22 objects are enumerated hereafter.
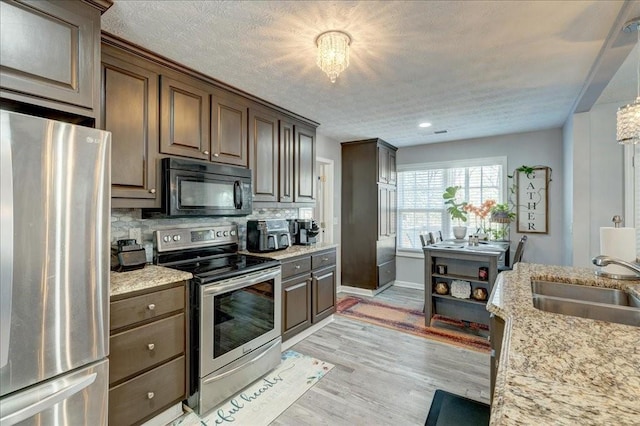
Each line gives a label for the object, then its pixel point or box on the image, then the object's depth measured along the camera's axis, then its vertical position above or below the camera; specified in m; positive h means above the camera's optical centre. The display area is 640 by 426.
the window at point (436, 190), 4.55 +0.34
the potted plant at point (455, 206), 4.43 +0.08
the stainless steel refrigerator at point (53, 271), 1.17 -0.25
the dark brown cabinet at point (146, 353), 1.63 -0.83
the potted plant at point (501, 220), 4.11 -0.12
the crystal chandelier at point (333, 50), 1.84 +1.00
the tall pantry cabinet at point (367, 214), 4.62 -0.04
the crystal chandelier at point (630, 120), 1.66 +0.52
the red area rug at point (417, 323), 3.11 -1.31
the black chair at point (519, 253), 3.61 -0.50
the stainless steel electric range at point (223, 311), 1.97 -0.72
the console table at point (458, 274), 3.21 -0.71
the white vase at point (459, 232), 4.10 -0.28
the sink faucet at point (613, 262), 1.44 -0.25
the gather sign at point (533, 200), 4.16 +0.16
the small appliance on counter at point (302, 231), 3.54 -0.23
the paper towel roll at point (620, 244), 1.61 -0.18
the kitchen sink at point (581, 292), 1.57 -0.45
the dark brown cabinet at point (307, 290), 2.84 -0.81
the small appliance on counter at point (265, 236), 2.89 -0.24
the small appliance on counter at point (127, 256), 1.95 -0.29
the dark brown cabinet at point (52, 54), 1.32 +0.75
